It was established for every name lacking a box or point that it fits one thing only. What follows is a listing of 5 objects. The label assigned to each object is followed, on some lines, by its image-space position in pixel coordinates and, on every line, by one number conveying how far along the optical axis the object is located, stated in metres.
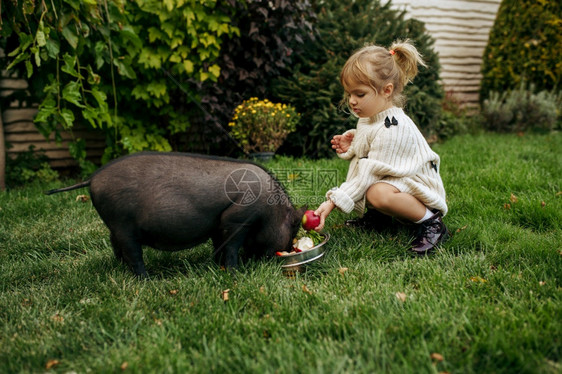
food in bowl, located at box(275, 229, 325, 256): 2.65
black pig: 2.24
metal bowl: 2.48
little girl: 2.78
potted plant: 5.20
